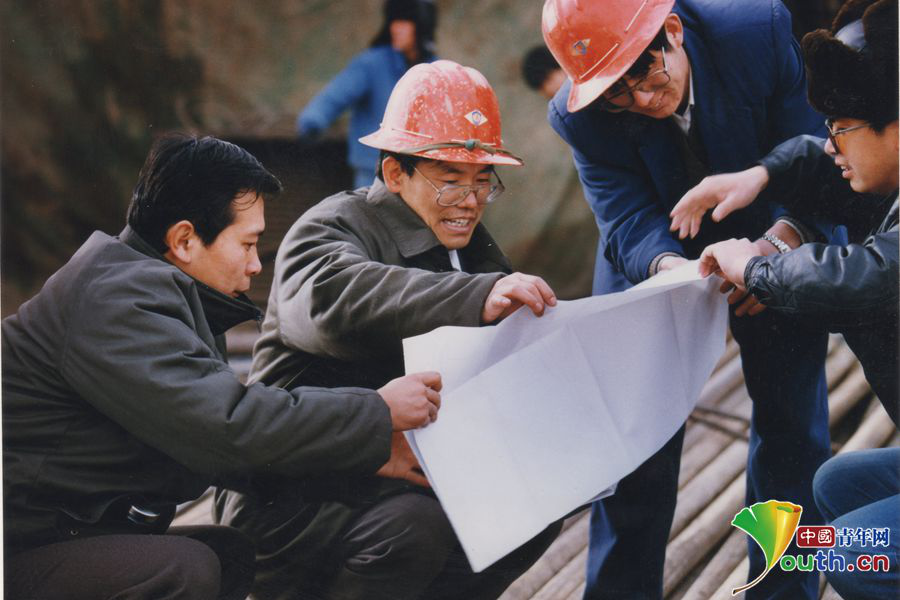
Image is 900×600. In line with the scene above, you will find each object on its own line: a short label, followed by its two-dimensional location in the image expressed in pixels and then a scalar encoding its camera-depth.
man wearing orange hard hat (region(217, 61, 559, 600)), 1.95
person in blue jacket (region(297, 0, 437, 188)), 2.80
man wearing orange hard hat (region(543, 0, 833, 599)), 2.16
